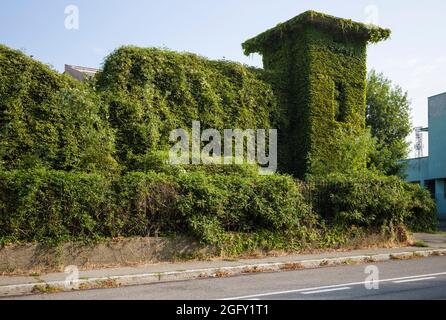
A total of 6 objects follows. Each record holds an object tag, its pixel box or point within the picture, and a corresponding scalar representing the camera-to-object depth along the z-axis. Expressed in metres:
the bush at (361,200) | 15.31
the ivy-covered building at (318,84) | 22.41
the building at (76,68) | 42.61
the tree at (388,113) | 40.22
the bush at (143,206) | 10.78
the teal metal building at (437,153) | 36.03
